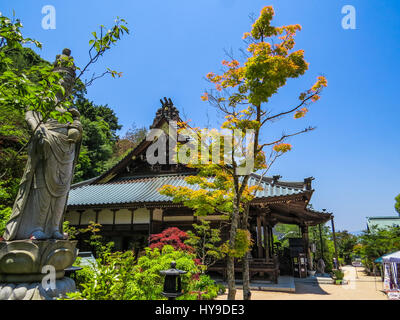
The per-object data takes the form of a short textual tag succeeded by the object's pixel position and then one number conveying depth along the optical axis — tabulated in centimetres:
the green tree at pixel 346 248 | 3195
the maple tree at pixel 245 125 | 536
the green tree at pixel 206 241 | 945
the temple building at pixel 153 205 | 1164
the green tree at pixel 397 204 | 1987
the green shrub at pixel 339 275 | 1439
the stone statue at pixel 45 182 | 432
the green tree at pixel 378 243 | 1688
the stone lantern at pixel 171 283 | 488
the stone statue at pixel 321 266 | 1763
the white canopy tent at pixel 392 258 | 1085
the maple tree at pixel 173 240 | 922
